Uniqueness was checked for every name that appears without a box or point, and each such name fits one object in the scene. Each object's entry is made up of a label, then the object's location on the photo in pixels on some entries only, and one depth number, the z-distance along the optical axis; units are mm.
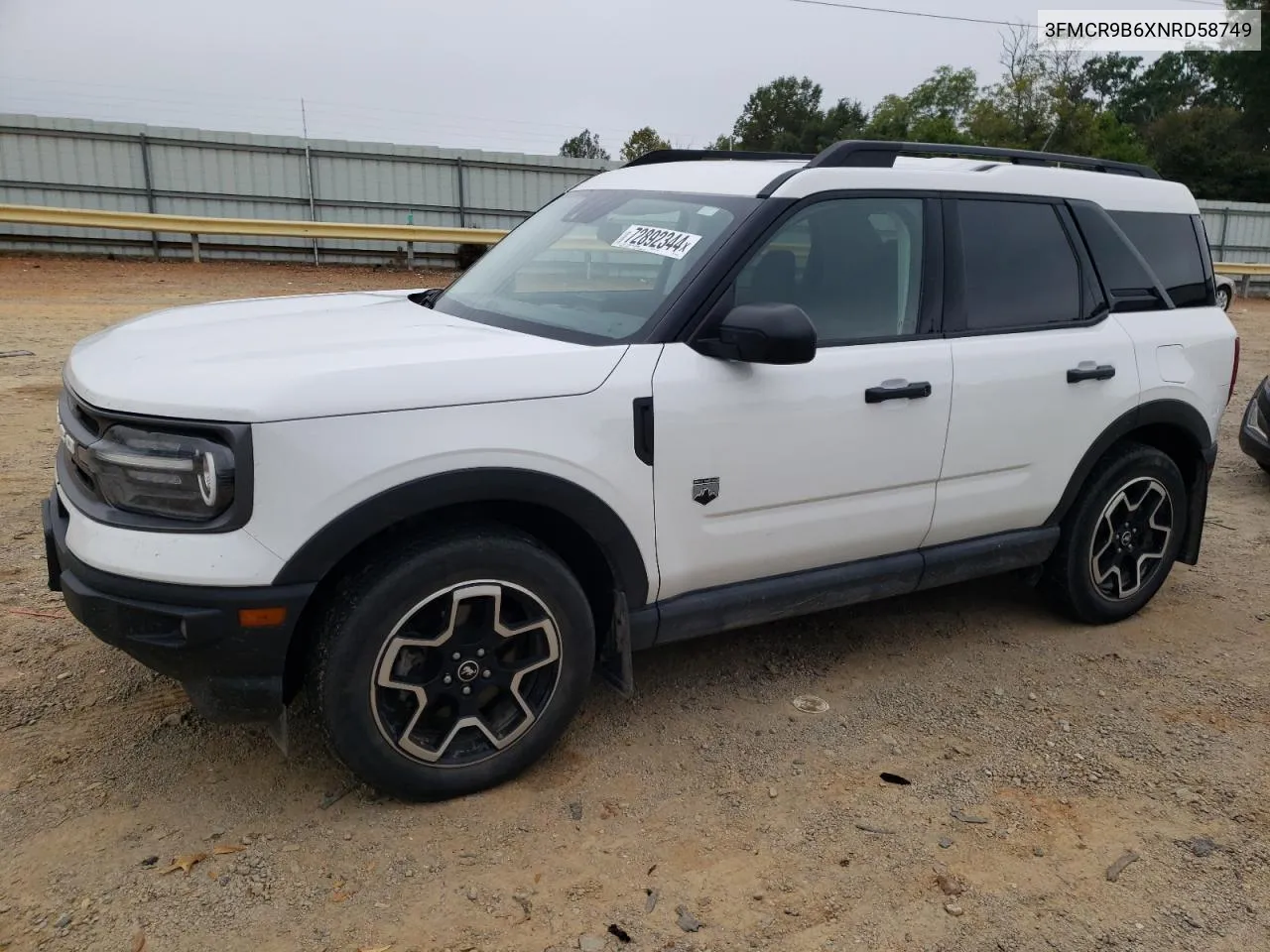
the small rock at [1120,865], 2818
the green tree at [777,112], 70438
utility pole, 21062
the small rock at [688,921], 2549
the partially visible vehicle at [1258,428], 6836
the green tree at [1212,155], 44562
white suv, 2574
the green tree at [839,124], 64875
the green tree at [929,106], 51719
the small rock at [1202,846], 2936
